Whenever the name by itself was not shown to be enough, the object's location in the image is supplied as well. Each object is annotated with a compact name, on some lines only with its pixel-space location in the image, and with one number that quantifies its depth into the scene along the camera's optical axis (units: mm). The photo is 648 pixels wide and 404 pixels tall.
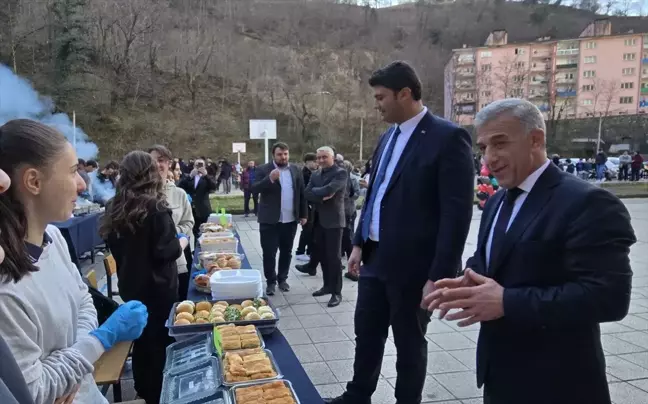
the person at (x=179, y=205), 3977
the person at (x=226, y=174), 22141
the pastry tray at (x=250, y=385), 1586
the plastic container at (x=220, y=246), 4051
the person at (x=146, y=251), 2686
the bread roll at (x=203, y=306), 2484
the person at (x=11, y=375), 942
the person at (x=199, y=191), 6855
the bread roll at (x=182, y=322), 2217
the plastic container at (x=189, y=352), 1893
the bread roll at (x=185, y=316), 2287
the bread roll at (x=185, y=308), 2422
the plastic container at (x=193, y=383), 1642
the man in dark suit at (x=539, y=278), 1309
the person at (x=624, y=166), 24312
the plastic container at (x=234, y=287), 2659
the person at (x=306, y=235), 7266
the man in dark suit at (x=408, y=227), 2295
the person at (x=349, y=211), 6859
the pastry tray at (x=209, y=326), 2186
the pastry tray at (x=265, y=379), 1678
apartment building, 50000
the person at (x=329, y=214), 5270
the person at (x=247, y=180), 13172
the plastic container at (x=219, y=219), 5500
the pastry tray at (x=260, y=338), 2007
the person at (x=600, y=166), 24156
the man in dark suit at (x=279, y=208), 5570
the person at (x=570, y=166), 26156
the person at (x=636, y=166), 23359
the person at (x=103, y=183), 10180
